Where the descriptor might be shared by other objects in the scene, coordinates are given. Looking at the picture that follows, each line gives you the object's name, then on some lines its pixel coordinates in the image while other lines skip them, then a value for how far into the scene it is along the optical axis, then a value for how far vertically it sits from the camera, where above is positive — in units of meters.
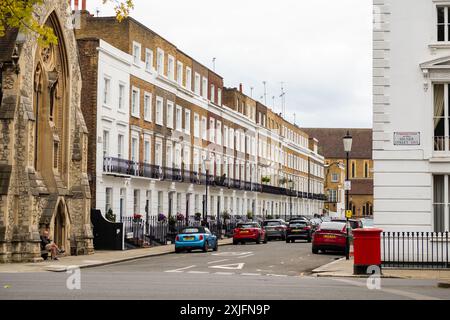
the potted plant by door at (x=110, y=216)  43.66 -0.66
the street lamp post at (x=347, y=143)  34.63 +2.65
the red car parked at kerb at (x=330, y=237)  38.34 -1.50
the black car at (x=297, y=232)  53.22 -1.73
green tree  18.23 +4.21
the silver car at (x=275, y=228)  58.03 -1.64
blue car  40.59 -1.72
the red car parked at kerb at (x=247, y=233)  51.47 -1.76
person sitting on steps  33.44 -1.70
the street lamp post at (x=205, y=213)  51.93 -0.66
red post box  24.05 -1.28
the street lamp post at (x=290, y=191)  95.68 +1.60
